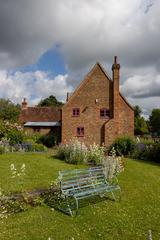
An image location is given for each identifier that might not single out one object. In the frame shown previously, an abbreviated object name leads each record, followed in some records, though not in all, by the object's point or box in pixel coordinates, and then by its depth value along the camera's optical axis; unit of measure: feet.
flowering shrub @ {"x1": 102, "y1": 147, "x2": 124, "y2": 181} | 19.85
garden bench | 15.14
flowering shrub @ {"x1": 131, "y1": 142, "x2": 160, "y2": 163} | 35.77
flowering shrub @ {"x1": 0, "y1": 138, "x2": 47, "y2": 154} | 35.51
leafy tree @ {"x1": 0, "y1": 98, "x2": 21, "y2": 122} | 101.73
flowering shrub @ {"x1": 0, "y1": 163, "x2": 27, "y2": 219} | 13.79
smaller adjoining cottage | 81.26
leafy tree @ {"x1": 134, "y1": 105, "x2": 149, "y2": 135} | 115.22
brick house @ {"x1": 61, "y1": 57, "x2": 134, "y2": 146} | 59.14
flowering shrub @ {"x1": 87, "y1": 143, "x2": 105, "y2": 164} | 28.61
